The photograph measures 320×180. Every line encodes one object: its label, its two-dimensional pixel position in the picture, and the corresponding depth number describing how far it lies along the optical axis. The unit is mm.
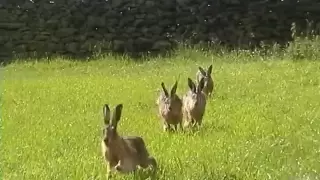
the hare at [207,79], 14679
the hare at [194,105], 12145
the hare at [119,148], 8539
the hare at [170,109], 12143
